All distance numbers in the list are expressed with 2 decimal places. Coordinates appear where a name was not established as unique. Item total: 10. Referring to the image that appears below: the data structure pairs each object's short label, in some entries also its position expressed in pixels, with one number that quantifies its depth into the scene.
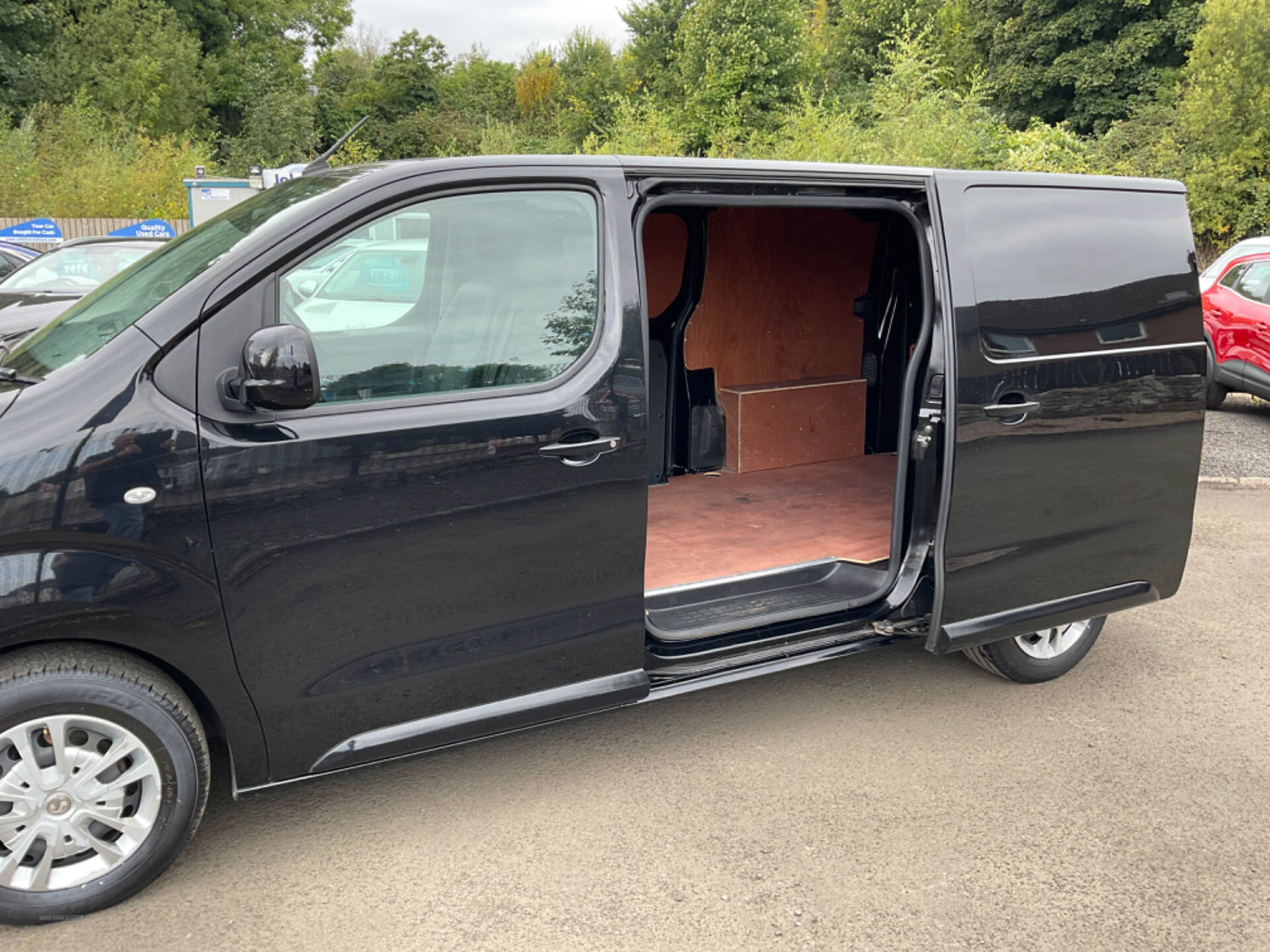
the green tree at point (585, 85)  42.75
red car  9.25
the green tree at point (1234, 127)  20.02
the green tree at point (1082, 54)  30.17
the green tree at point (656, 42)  41.88
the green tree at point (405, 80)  50.34
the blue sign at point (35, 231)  15.25
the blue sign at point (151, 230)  13.43
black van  2.44
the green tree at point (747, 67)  32.16
